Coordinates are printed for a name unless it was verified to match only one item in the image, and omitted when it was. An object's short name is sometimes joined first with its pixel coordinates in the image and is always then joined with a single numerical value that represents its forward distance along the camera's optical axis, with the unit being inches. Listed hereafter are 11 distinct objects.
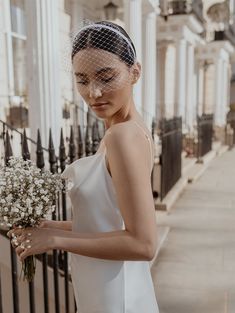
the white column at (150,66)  401.4
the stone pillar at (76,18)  368.2
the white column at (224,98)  822.5
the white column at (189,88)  606.5
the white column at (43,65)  198.5
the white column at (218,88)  768.3
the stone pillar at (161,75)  657.6
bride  46.2
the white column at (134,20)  322.7
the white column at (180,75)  538.9
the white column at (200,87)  881.0
